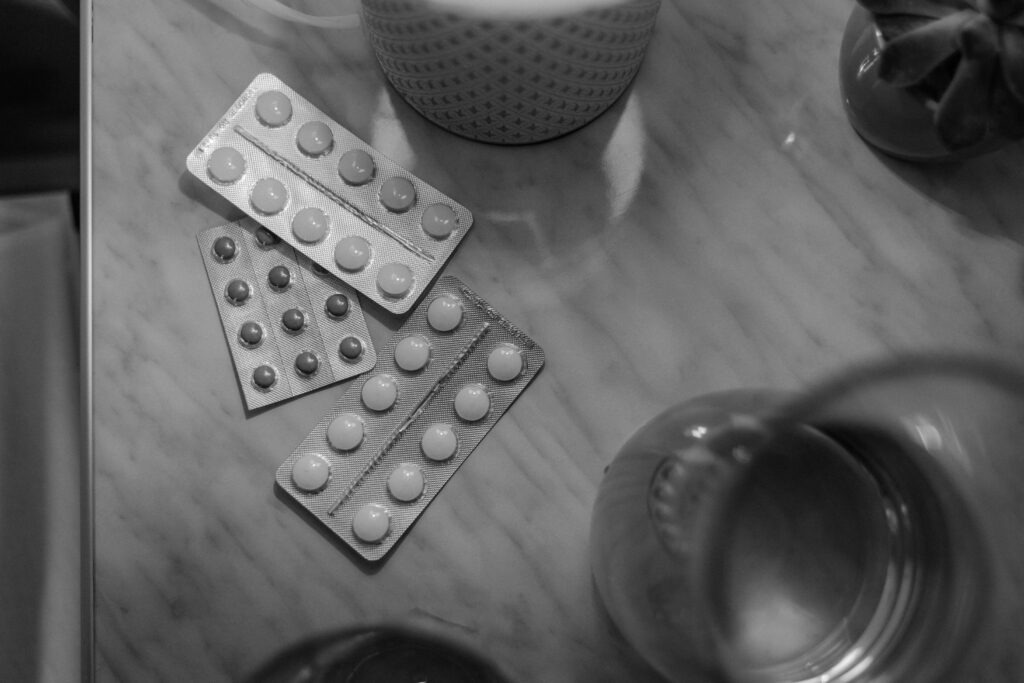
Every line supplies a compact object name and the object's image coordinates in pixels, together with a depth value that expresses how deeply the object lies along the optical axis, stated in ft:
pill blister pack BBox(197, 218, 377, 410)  1.30
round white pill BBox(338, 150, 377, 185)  1.33
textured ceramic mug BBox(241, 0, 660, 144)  1.02
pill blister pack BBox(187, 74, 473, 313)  1.31
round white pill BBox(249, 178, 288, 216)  1.31
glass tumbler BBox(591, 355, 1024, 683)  0.98
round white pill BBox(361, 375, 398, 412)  1.30
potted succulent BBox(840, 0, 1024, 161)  1.00
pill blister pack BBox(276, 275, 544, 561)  1.28
